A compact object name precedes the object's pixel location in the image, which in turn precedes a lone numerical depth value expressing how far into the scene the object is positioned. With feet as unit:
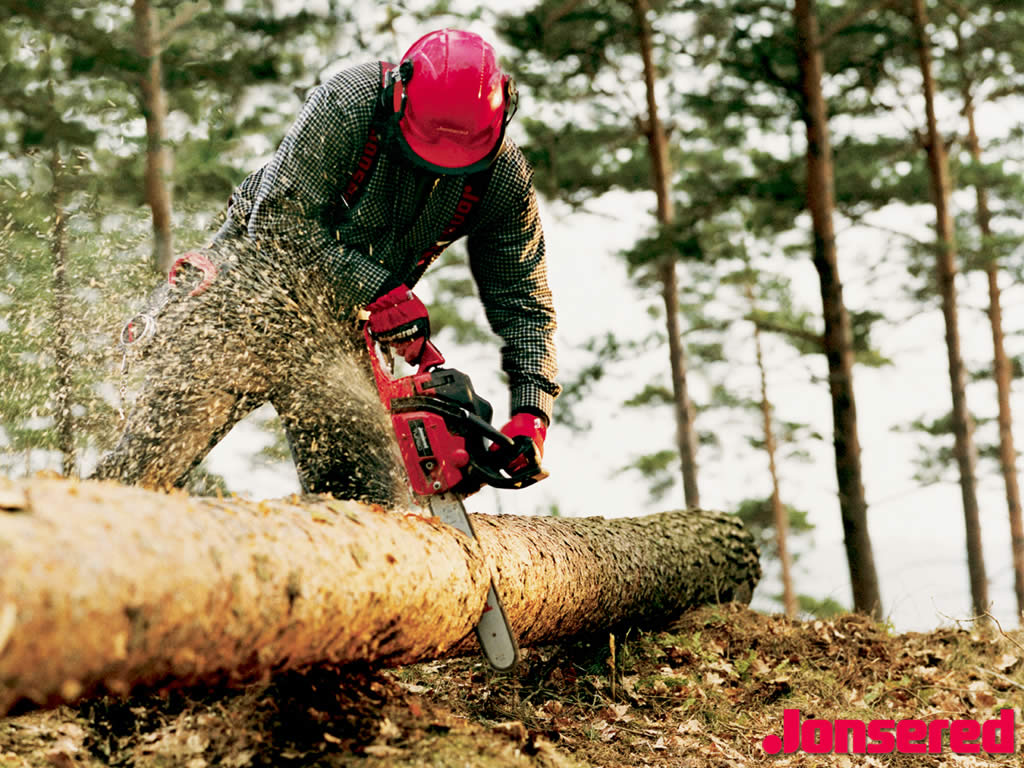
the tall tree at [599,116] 40.86
